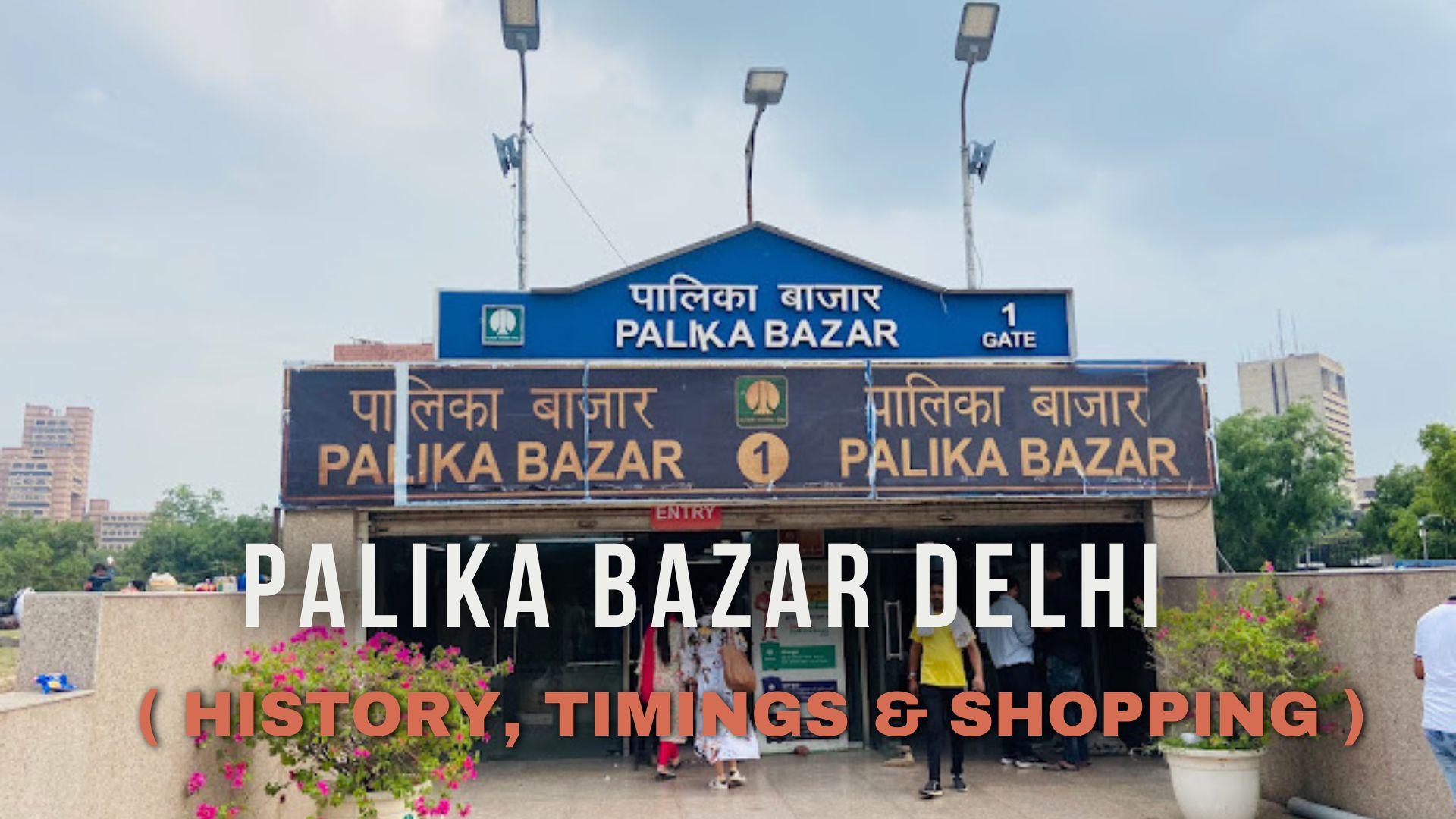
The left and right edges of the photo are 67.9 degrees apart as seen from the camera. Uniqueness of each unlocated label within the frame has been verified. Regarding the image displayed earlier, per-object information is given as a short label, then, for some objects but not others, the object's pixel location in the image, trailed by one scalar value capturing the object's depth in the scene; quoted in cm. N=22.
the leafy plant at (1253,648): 750
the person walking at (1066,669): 1024
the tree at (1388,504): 4916
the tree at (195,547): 9256
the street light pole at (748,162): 1472
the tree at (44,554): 7950
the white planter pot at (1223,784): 745
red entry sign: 994
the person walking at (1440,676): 578
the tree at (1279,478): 4222
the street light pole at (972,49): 1280
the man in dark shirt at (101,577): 1079
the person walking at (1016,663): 1028
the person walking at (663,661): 1034
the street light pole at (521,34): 1209
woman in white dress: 961
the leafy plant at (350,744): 624
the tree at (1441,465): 3800
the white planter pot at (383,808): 645
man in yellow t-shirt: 883
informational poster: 1191
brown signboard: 944
